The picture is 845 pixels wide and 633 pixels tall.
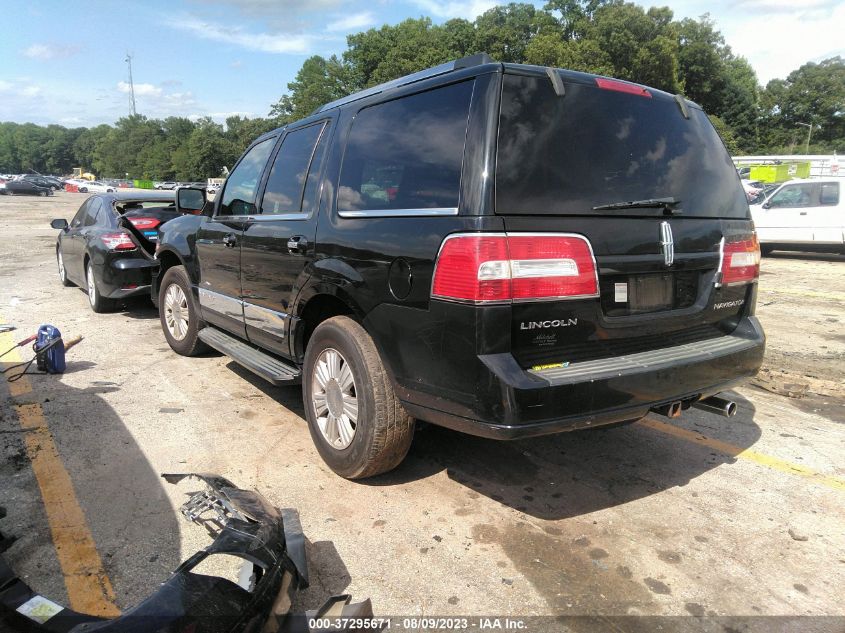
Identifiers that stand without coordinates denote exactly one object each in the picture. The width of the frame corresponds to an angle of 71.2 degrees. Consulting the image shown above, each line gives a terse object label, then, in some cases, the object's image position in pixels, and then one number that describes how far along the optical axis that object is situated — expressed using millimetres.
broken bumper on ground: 1807
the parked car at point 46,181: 54094
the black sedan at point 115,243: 7113
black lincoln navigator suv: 2471
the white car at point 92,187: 56844
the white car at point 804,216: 13094
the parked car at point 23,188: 48359
